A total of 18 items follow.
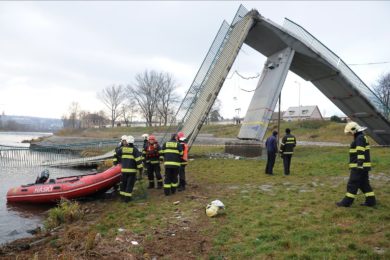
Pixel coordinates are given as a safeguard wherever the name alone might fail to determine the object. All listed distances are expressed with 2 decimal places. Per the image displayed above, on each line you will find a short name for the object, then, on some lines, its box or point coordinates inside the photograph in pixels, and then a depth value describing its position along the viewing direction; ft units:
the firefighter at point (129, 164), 30.50
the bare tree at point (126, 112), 271.80
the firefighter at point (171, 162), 30.63
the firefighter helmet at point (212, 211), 23.06
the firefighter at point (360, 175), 22.36
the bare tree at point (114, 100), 276.62
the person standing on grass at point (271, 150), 39.22
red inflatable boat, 34.65
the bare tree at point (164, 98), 231.09
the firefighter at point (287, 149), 38.83
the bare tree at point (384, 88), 164.35
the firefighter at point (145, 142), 35.86
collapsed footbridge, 54.80
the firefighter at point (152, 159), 35.04
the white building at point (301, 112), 263.23
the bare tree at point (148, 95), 232.94
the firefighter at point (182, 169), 33.22
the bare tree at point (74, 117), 328.58
